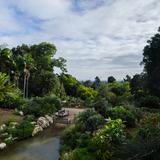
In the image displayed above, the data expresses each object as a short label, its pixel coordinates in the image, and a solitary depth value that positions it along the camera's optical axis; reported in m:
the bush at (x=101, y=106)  11.47
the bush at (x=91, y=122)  8.71
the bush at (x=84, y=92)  27.62
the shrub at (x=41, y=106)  14.89
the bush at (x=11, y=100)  16.18
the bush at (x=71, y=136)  8.06
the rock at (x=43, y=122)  12.90
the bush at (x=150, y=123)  4.02
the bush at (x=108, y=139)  6.16
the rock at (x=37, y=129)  11.53
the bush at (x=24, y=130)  10.71
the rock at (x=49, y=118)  14.27
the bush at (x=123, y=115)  9.94
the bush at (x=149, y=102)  14.63
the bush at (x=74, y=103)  21.51
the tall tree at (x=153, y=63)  15.68
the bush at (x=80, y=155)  6.12
